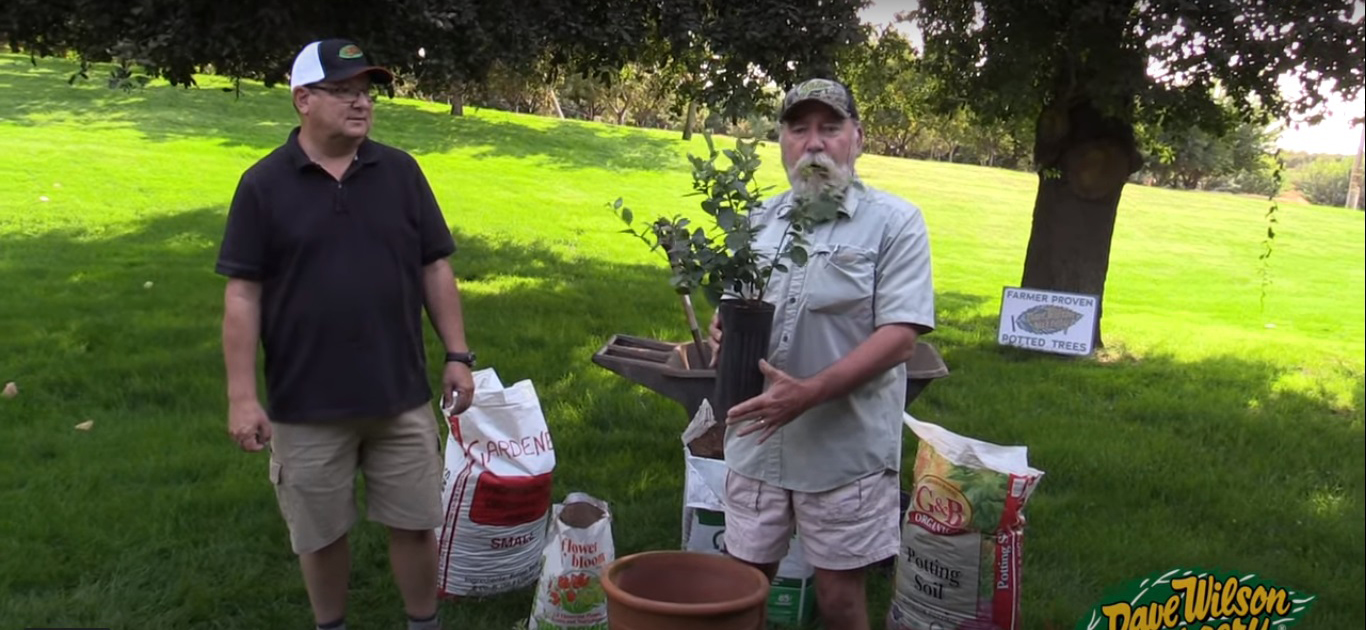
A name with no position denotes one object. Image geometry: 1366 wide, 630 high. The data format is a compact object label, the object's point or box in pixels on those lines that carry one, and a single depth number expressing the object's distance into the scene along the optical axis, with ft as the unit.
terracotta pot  6.76
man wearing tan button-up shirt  7.20
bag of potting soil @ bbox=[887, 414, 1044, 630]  9.60
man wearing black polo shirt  7.93
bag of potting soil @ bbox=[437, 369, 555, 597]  10.32
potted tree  7.20
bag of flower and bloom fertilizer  9.53
